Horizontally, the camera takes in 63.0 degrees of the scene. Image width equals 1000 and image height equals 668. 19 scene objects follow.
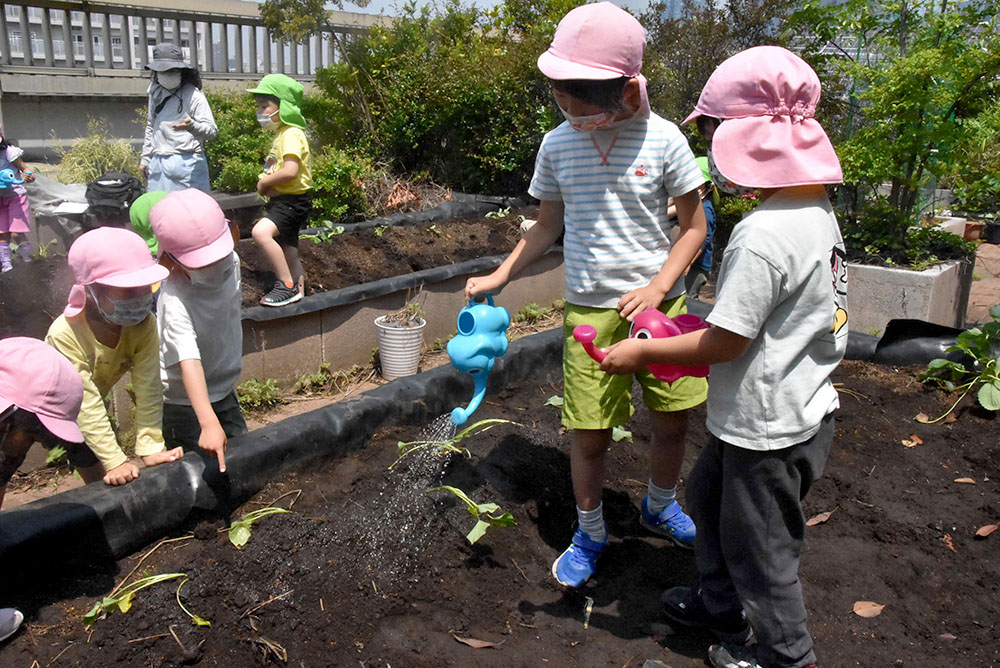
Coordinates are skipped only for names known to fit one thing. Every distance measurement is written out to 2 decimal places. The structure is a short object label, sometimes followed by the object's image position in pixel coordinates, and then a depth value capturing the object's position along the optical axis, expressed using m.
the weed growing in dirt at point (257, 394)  4.55
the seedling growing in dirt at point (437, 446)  3.06
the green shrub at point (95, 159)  7.84
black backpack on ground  5.99
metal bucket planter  5.18
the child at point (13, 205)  6.09
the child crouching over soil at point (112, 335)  2.52
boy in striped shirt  2.33
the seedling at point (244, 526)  2.53
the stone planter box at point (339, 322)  4.74
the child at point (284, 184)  5.04
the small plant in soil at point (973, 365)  3.86
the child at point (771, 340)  1.84
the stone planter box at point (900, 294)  5.39
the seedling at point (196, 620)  2.23
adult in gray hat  5.72
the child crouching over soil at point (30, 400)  2.14
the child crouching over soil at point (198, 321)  2.65
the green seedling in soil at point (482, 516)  2.65
